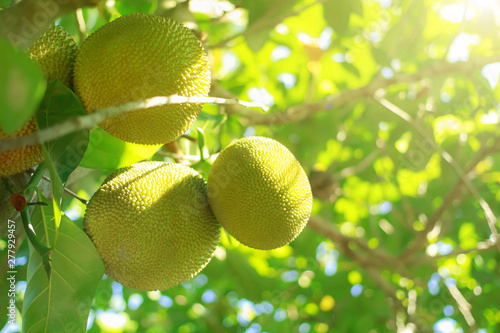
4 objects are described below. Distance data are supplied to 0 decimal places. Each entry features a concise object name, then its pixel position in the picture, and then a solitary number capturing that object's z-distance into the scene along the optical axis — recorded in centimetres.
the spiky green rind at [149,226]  90
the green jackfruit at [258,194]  98
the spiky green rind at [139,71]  79
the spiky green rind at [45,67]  79
